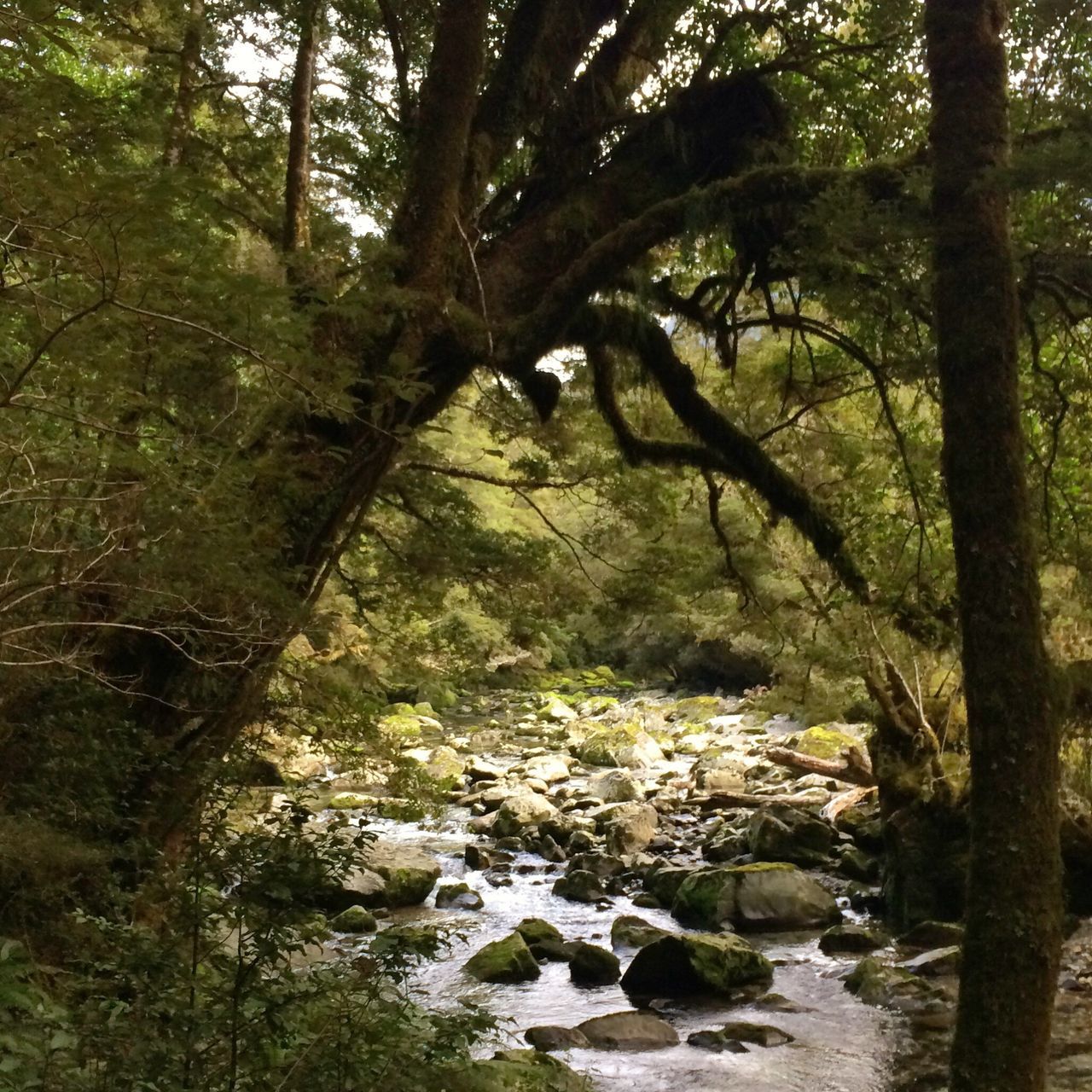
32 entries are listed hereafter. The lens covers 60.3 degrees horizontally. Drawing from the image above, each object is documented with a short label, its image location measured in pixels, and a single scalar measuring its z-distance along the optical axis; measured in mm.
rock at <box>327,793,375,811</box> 12688
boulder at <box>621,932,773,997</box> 7754
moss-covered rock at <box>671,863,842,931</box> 9523
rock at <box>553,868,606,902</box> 10641
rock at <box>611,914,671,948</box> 8922
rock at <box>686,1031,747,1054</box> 6598
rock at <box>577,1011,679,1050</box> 6637
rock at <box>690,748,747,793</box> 16031
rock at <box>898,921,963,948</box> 8609
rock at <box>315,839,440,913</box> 9594
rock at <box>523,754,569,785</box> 16875
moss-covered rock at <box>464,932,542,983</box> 8016
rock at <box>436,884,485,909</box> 10125
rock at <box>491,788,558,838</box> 13578
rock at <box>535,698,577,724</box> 22875
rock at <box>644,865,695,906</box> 10383
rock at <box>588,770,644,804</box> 15508
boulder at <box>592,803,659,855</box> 12422
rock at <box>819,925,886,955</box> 8828
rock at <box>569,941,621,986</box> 8023
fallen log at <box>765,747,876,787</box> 14914
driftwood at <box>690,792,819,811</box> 14688
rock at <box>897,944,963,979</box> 7941
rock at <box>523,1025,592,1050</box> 6574
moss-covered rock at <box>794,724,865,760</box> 16938
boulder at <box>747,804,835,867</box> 11547
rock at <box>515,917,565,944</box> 8891
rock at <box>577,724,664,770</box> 18938
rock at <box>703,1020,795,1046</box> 6723
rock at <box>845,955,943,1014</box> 7363
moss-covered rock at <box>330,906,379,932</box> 8906
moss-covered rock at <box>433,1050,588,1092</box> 3445
